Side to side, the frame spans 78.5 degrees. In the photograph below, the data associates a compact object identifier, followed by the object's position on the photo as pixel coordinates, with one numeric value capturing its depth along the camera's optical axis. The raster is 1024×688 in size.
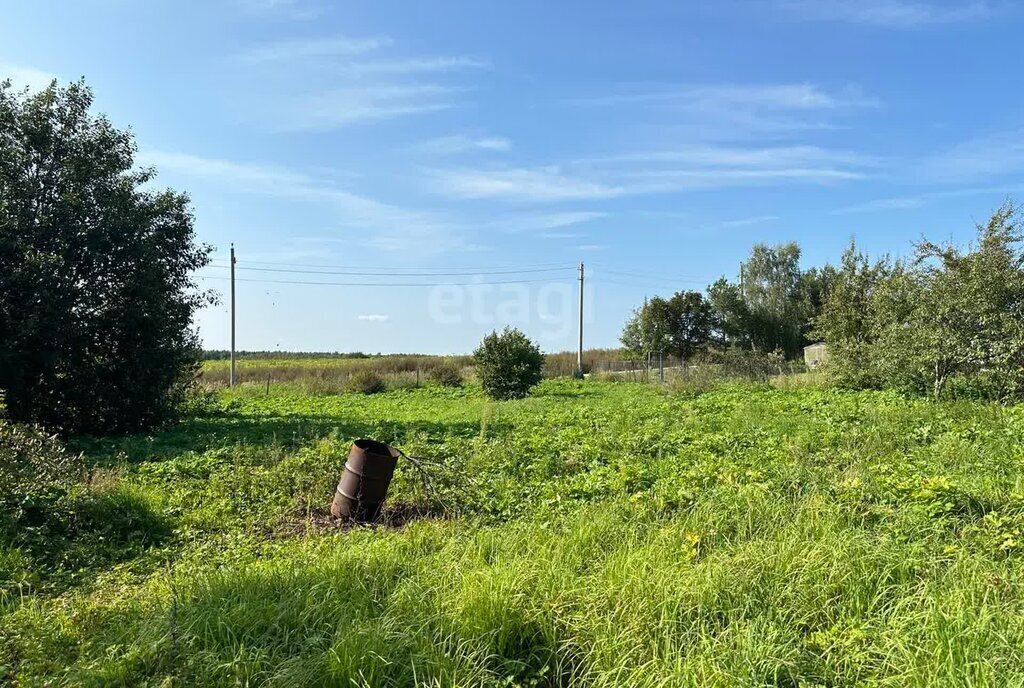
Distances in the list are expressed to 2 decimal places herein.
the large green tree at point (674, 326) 40.88
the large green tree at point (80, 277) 12.43
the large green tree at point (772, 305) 43.34
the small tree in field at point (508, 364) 23.33
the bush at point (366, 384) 27.55
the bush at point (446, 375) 30.16
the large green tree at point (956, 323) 12.05
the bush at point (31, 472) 5.79
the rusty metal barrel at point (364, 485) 6.37
